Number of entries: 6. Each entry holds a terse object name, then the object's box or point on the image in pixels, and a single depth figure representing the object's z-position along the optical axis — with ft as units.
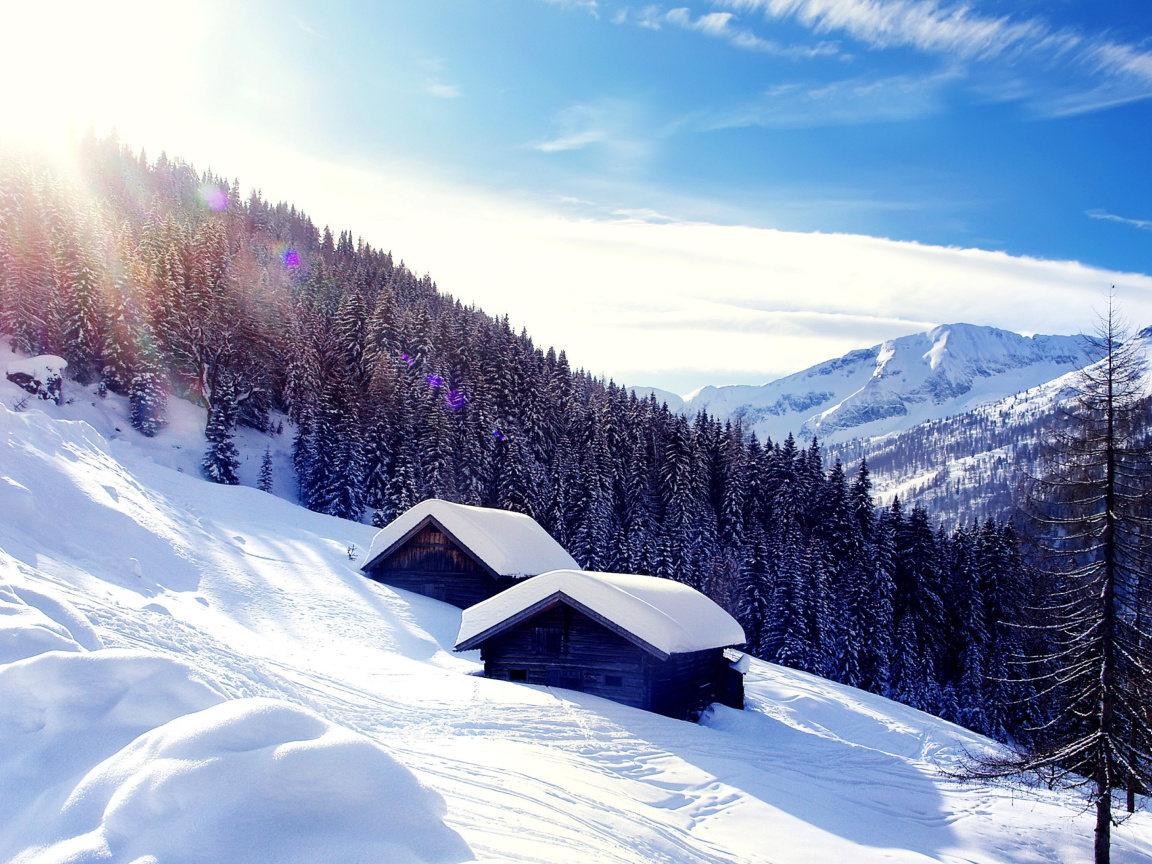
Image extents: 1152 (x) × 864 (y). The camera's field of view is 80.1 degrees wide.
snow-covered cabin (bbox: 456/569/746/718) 67.87
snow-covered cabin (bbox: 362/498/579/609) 97.25
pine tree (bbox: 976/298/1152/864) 47.67
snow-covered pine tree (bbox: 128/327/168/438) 165.17
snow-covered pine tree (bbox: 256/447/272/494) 173.58
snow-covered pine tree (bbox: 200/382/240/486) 161.99
